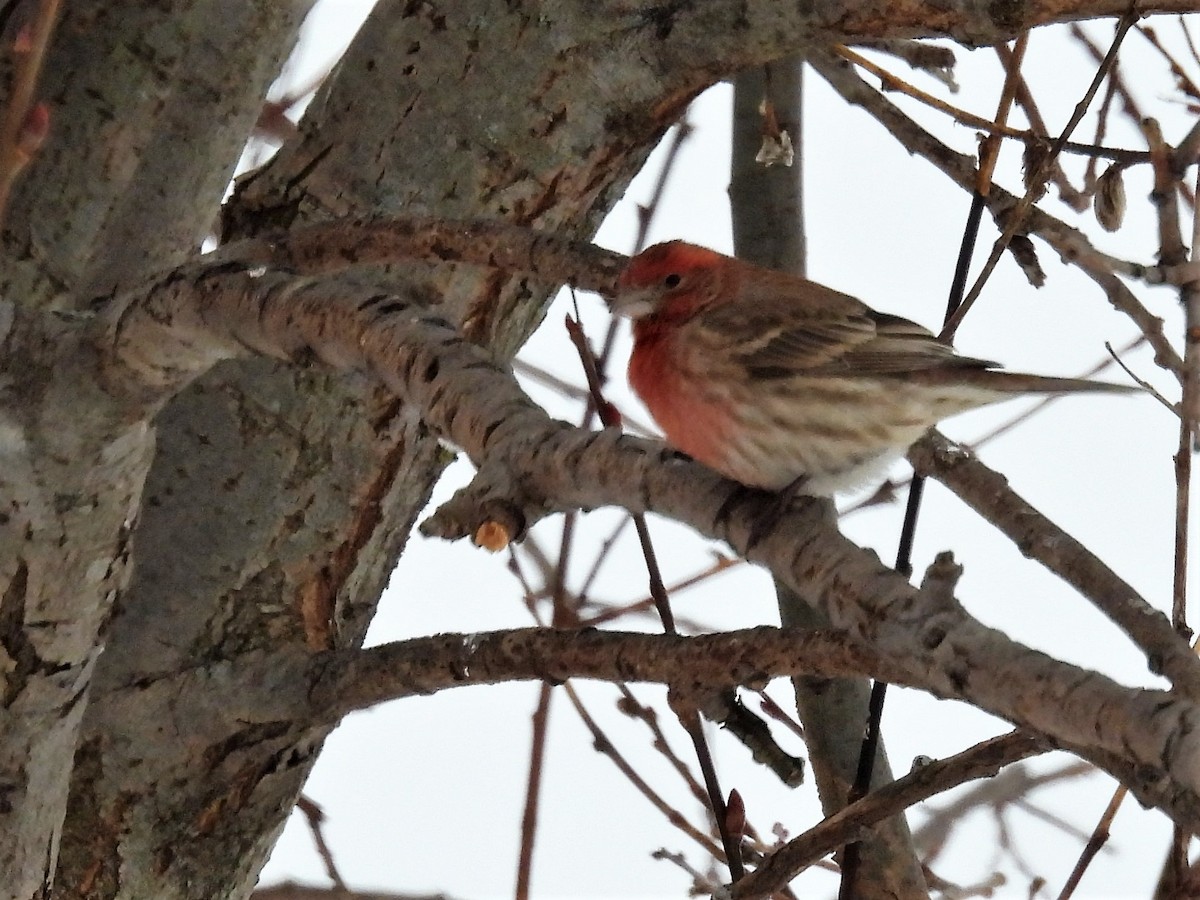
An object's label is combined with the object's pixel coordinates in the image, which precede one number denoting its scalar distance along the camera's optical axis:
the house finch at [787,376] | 6.51
